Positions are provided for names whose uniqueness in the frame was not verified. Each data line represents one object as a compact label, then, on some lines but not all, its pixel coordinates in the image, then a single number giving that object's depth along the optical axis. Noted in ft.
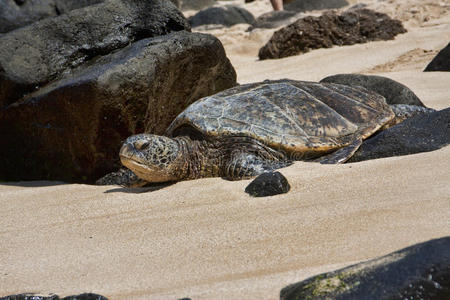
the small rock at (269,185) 20.20
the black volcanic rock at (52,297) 12.00
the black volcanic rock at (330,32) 64.90
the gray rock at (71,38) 29.19
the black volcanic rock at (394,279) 9.74
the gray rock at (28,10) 36.09
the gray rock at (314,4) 98.73
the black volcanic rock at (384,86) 37.83
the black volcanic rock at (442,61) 47.91
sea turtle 25.63
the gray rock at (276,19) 80.53
